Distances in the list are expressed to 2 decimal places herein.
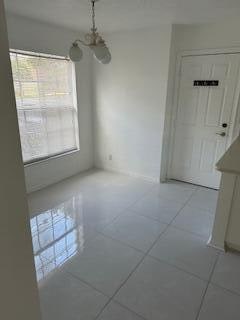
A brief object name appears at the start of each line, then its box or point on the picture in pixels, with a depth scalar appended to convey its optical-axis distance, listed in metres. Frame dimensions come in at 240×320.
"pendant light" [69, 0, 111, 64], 2.22
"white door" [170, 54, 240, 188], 3.24
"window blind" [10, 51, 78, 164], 3.15
